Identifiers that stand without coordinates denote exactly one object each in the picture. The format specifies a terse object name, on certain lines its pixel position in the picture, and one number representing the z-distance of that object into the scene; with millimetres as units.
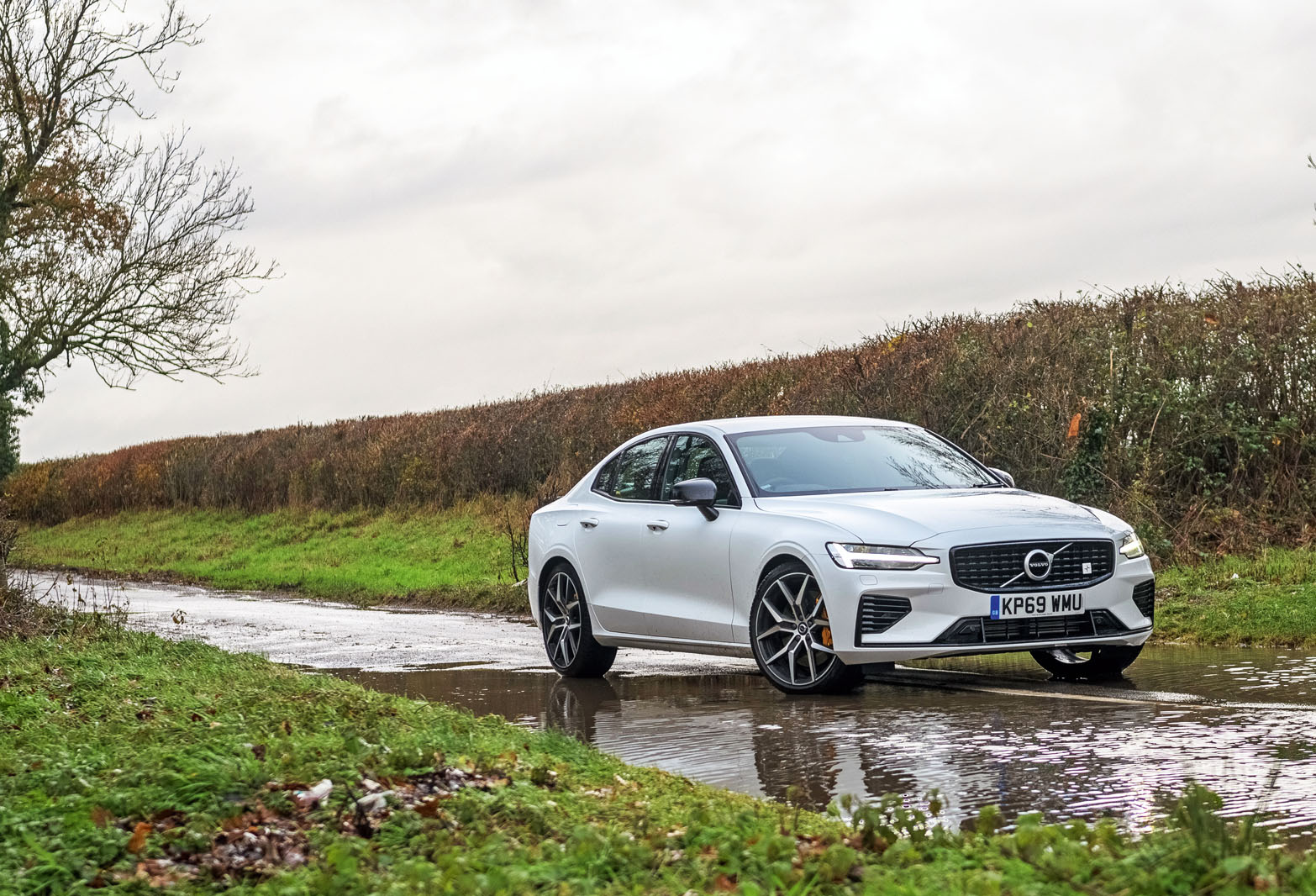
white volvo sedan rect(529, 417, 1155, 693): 9352
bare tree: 32438
